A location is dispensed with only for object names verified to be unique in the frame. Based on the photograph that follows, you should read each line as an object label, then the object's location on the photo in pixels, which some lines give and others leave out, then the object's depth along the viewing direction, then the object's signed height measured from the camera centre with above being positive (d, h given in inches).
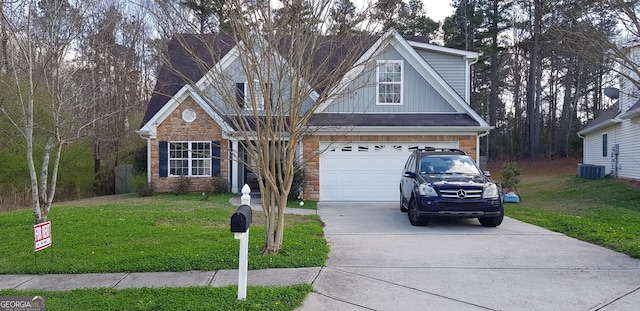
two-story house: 569.9 +30.7
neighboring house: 752.1 +29.9
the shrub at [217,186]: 617.9 -46.4
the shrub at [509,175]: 609.6 -30.8
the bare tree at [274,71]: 233.1 +46.2
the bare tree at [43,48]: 309.4 +79.8
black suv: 341.1 -32.9
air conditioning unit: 876.6 -37.5
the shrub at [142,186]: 613.0 -47.3
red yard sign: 228.1 -44.0
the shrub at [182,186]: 617.3 -46.1
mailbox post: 181.2 -35.7
